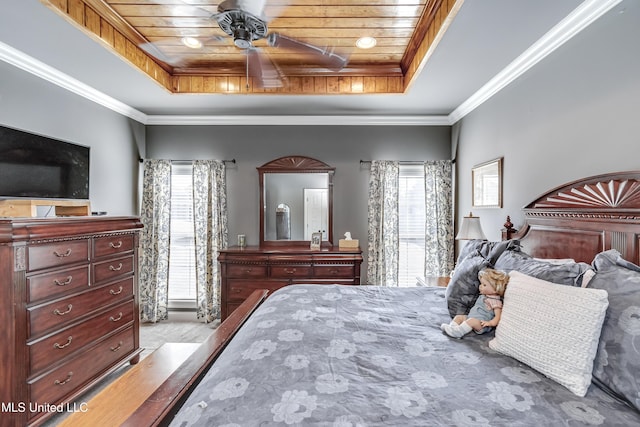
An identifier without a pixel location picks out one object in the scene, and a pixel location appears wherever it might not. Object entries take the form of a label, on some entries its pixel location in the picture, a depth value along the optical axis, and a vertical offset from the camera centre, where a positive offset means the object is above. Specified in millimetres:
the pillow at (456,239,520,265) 1894 -237
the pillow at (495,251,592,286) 1347 -278
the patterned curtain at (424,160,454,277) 3949 -71
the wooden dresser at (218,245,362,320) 3607 -689
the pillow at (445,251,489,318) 1679 -435
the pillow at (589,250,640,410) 977 -439
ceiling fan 1758 +1177
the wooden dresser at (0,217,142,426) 1769 -673
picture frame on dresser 3871 -370
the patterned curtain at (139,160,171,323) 3975 -349
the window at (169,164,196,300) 4102 -361
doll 1452 -503
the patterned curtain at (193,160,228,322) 3980 -190
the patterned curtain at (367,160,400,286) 3994 +49
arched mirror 4066 +146
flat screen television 2348 +399
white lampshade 2844 -165
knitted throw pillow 1058 -454
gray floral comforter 895 -608
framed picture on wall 2846 +292
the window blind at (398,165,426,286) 4066 -140
